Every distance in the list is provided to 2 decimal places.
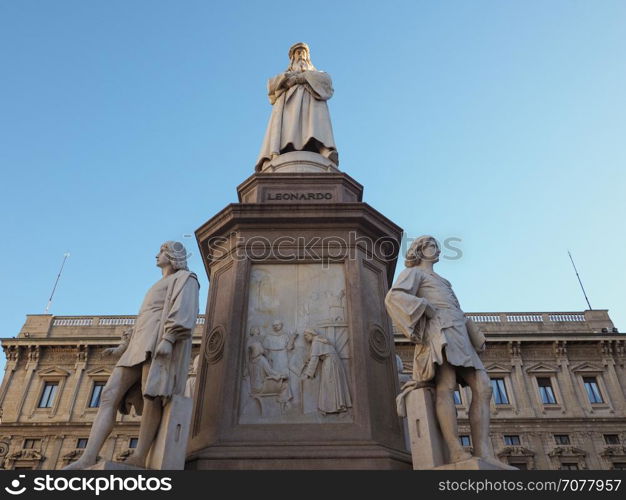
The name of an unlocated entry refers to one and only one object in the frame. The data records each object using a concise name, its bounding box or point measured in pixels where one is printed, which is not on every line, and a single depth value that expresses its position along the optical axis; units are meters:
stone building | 28.55
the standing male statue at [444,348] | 5.44
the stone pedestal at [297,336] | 5.84
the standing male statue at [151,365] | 5.42
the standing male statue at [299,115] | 10.28
